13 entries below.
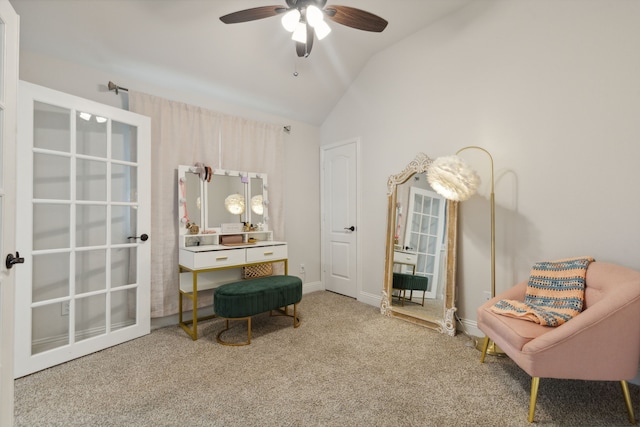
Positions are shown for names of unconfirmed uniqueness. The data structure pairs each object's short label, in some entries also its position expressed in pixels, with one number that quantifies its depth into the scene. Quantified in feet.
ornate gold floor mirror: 9.17
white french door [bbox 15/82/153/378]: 6.80
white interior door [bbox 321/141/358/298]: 12.71
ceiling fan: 6.18
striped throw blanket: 5.97
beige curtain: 9.37
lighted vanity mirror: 9.93
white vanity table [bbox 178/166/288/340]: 9.19
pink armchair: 5.04
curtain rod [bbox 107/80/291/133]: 8.66
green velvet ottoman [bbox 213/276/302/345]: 8.32
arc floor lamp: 7.84
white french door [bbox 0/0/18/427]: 4.06
